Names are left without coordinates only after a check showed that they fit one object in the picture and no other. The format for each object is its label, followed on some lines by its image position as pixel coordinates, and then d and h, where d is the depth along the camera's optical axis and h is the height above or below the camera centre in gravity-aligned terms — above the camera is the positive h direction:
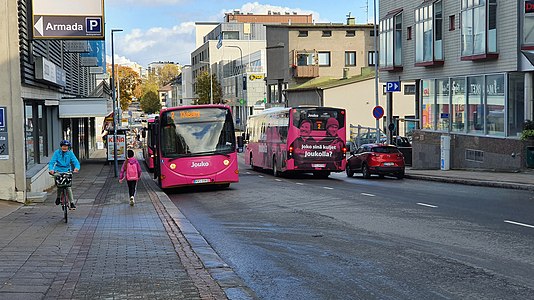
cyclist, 15.39 -0.80
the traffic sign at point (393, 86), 39.78 +1.93
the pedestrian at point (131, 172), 20.03 -1.37
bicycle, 15.22 -1.25
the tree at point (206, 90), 103.67 +4.86
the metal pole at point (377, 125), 42.26 -0.29
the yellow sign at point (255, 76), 86.75 +5.64
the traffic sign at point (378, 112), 39.69 +0.48
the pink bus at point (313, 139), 30.64 -0.77
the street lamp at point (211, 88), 97.92 +4.76
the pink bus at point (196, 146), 24.27 -0.80
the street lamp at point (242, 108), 90.32 +1.95
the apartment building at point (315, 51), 70.44 +7.08
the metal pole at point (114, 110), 32.97 +0.68
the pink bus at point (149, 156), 40.78 -1.90
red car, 32.41 -1.84
